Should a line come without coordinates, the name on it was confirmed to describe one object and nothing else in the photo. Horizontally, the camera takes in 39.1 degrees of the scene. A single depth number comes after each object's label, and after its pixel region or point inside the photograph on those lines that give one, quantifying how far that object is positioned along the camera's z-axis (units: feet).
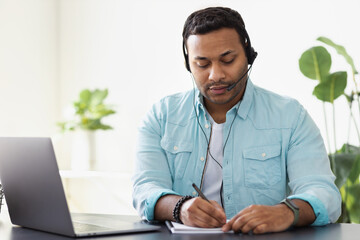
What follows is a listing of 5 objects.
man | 5.17
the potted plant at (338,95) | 8.38
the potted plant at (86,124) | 11.24
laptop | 3.61
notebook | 3.96
